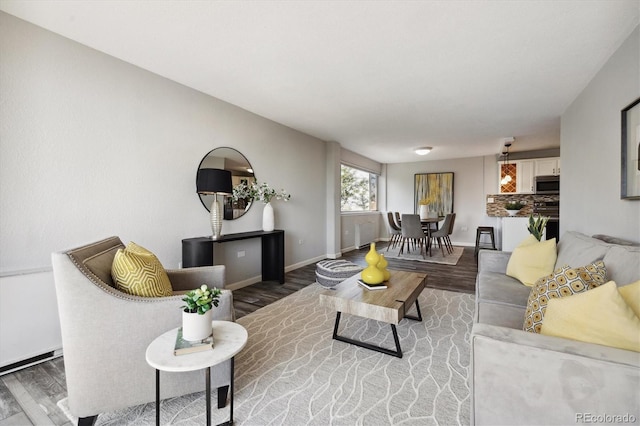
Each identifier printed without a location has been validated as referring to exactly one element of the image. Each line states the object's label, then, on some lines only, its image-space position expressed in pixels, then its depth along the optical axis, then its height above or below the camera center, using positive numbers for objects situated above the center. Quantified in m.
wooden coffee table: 1.95 -0.67
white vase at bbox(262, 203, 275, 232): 4.07 -0.10
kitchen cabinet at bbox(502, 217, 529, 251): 4.71 -0.34
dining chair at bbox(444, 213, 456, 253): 6.27 -0.49
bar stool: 6.34 -0.46
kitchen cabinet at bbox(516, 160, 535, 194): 6.57 +0.85
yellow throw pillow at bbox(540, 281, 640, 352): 0.96 -0.40
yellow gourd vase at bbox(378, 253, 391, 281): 2.52 -0.51
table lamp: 3.03 +0.28
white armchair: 1.30 -0.63
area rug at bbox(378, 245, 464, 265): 5.55 -0.96
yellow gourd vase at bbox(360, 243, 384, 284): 2.40 -0.53
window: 7.15 +0.61
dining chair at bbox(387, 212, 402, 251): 6.61 -0.40
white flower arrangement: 3.75 +0.28
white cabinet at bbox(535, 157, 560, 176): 6.29 +1.04
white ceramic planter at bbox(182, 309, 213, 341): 1.27 -0.53
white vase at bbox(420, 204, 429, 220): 6.98 -0.01
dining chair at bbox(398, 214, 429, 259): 5.85 -0.33
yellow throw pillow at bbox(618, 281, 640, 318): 1.03 -0.33
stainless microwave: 6.19 +0.62
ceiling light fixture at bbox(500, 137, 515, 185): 6.73 +0.98
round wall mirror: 3.39 +0.56
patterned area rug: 1.50 -1.10
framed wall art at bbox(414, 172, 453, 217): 7.77 +0.57
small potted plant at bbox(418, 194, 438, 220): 6.98 +0.14
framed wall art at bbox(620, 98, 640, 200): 1.93 +0.43
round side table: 1.15 -0.63
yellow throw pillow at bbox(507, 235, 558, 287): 2.29 -0.43
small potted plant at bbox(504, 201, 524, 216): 5.88 +0.10
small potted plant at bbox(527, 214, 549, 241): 3.59 -0.20
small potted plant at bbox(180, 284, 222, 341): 1.27 -0.48
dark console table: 2.95 -0.48
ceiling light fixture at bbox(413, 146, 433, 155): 6.22 +1.40
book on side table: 1.22 -0.60
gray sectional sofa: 0.86 -0.56
